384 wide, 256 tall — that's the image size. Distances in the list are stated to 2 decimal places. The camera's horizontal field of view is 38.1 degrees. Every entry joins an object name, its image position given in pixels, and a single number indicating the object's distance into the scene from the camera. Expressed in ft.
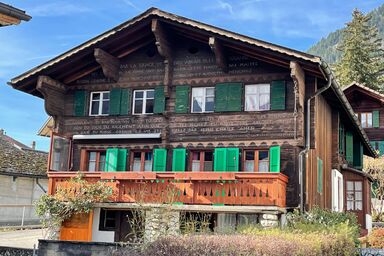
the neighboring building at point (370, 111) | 131.23
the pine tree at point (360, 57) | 165.58
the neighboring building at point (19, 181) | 99.71
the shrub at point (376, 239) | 76.95
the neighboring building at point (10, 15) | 29.66
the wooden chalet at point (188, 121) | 59.26
